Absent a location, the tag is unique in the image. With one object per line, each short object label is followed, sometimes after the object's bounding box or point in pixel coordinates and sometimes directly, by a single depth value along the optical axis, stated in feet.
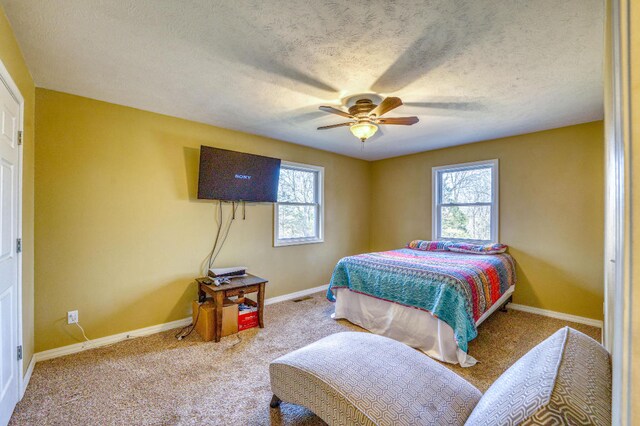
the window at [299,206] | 13.89
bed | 8.13
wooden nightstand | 9.43
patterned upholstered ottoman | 2.60
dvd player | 10.63
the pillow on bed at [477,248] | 12.33
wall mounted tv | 10.75
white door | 5.34
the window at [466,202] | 13.37
